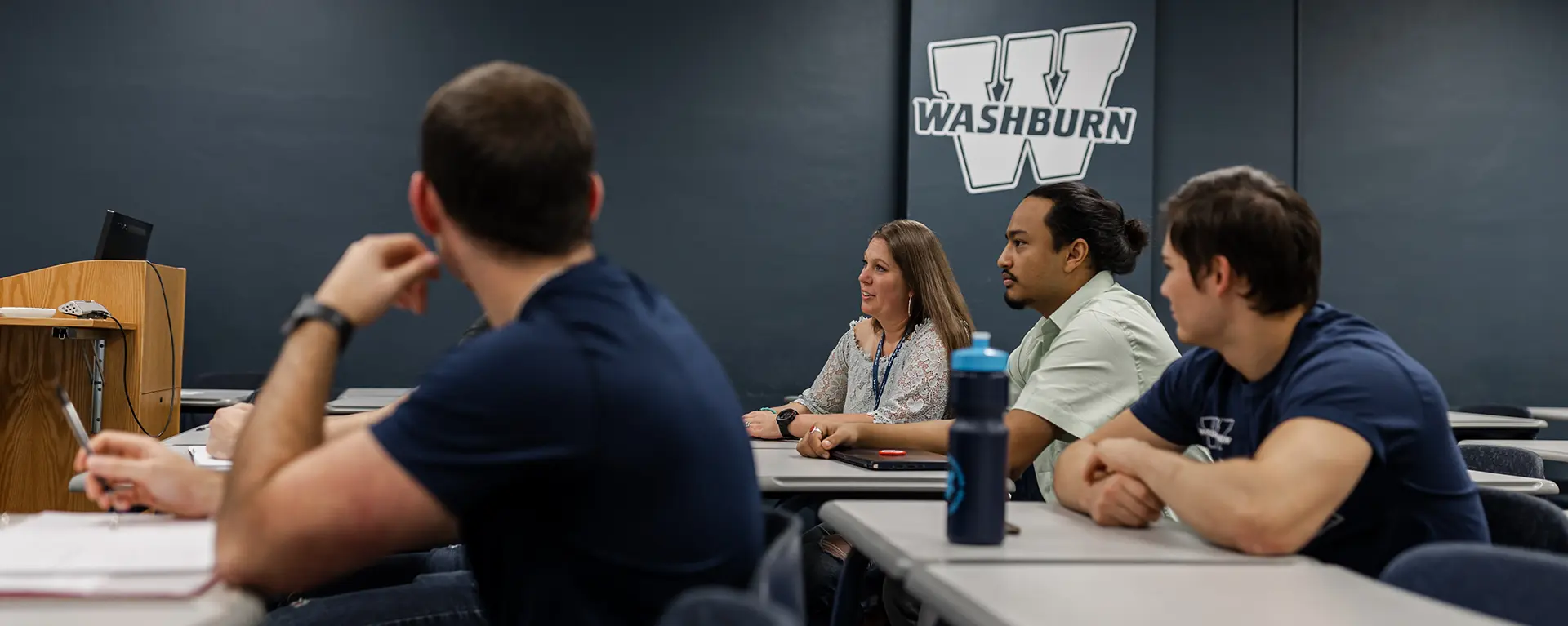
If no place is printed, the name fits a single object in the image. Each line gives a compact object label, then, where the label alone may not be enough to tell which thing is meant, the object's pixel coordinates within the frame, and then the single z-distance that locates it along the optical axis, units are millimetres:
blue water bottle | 1339
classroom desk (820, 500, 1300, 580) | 1337
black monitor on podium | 3570
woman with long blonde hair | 3051
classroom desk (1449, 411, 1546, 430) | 4287
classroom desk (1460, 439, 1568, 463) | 3154
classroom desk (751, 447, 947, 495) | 2133
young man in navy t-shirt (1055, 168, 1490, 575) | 1385
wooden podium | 3232
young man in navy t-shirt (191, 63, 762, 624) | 970
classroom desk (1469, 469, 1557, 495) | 2363
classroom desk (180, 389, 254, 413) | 3881
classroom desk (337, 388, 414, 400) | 4309
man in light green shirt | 2246
